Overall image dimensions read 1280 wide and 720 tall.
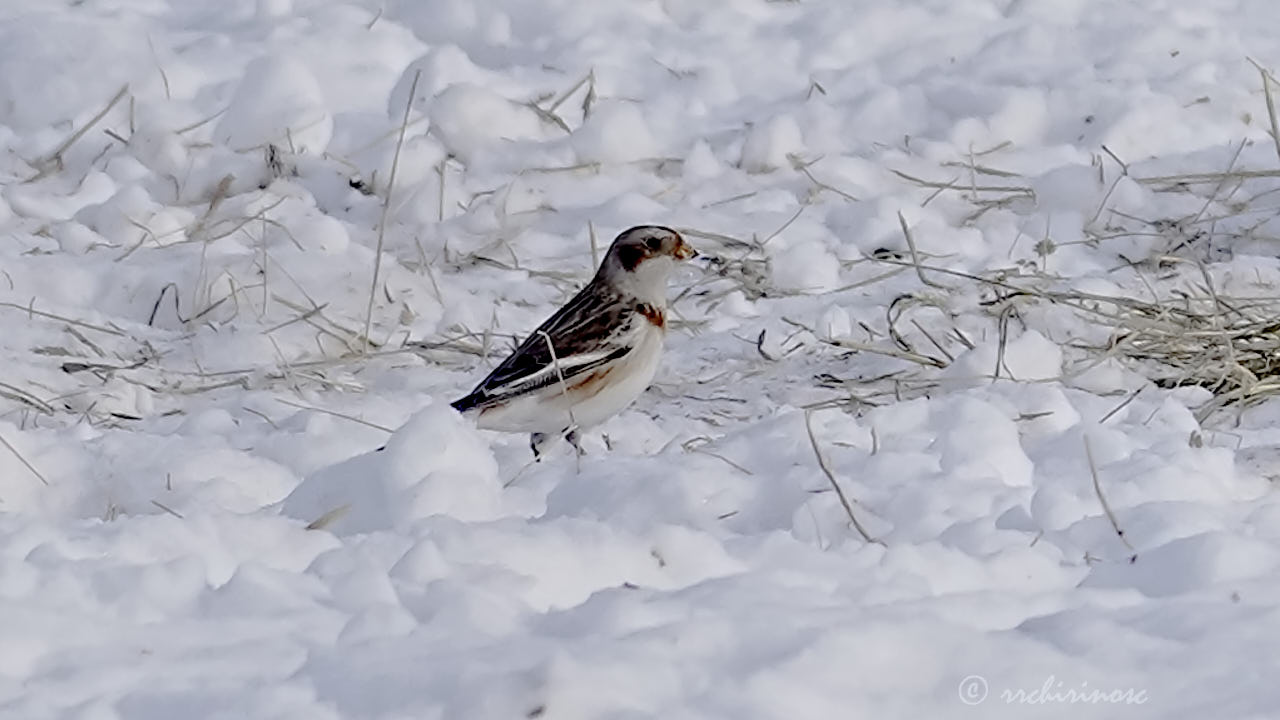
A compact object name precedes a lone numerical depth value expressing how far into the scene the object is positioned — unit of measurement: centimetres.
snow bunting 936
